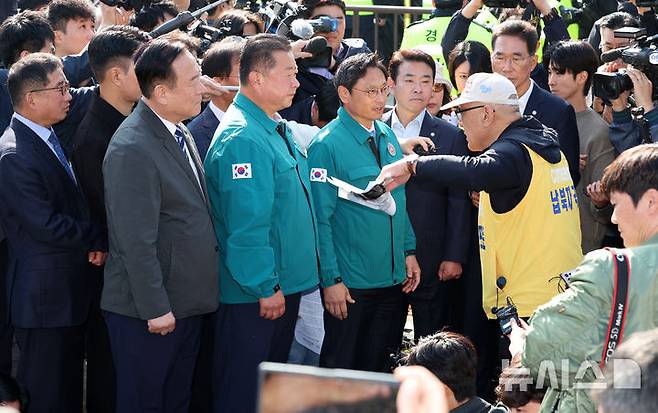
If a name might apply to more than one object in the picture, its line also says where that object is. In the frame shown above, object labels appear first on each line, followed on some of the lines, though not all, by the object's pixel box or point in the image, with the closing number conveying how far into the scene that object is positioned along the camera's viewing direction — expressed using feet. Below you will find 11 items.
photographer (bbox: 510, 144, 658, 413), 9.49
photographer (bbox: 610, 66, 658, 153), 16.62
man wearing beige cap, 14.07
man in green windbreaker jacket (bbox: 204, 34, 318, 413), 13.82
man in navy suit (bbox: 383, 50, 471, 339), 17.75
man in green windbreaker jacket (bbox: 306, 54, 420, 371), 16.20
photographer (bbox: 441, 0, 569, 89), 21.97
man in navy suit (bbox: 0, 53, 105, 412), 14.38
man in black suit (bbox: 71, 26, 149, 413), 14.62
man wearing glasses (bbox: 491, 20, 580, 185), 17.85
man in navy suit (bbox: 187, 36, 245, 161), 16.49
